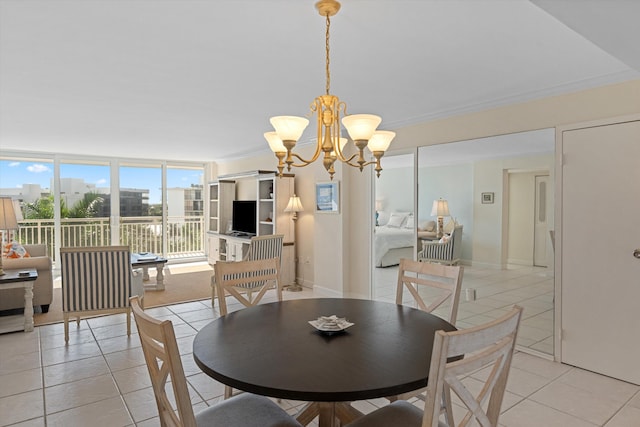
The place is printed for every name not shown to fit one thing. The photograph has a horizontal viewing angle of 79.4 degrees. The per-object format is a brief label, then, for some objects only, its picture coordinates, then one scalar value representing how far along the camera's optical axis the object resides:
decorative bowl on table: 1.83
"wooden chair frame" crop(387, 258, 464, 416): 2.33
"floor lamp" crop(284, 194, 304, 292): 5.88
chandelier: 2.03
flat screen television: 6.88
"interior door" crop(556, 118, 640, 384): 2.89
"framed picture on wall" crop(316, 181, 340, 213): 5.30
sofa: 4.39
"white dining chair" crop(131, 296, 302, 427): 1.22
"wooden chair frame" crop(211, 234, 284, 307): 4.75
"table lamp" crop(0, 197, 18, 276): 4.47
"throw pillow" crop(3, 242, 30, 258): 4.90
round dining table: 1.32
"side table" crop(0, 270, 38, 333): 3.90
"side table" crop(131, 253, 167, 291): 5.43
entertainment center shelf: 6.12
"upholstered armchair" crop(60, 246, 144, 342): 3.70
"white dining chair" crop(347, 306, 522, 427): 1.09
